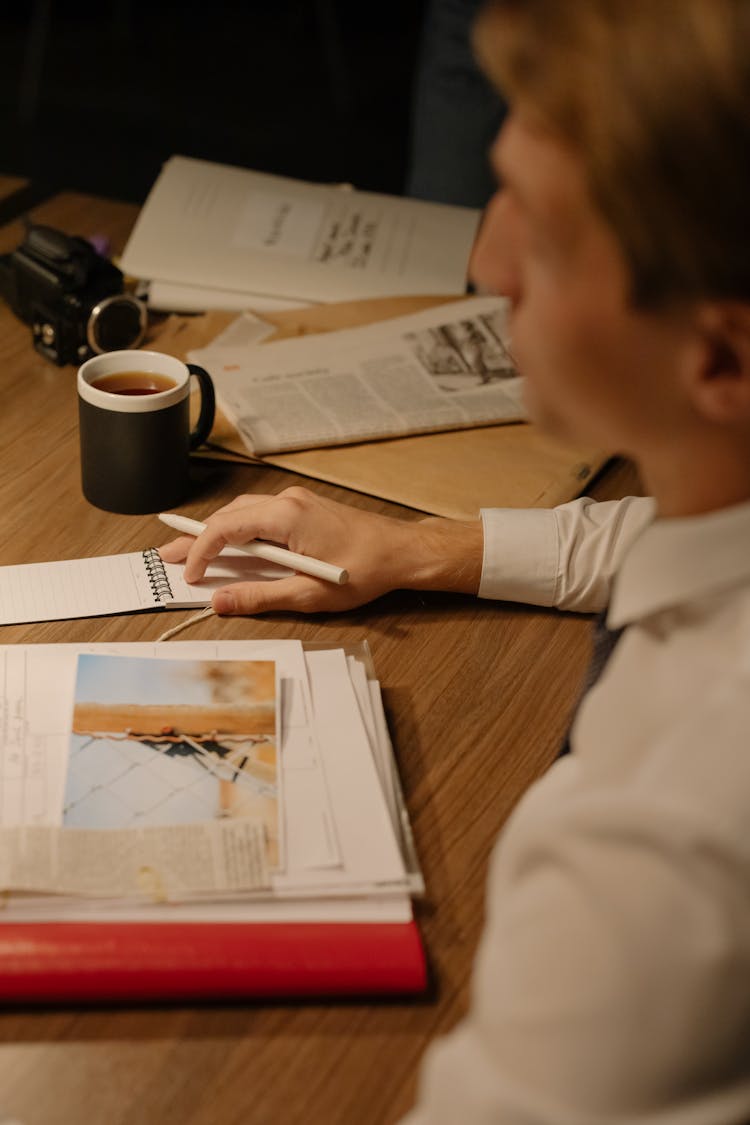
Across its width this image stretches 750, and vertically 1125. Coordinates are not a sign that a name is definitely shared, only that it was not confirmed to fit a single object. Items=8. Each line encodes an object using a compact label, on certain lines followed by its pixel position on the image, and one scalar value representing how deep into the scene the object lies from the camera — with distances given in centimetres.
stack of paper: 69
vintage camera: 138
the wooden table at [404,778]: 65
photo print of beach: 78
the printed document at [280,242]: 157
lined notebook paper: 100
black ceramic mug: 111
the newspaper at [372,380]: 130
